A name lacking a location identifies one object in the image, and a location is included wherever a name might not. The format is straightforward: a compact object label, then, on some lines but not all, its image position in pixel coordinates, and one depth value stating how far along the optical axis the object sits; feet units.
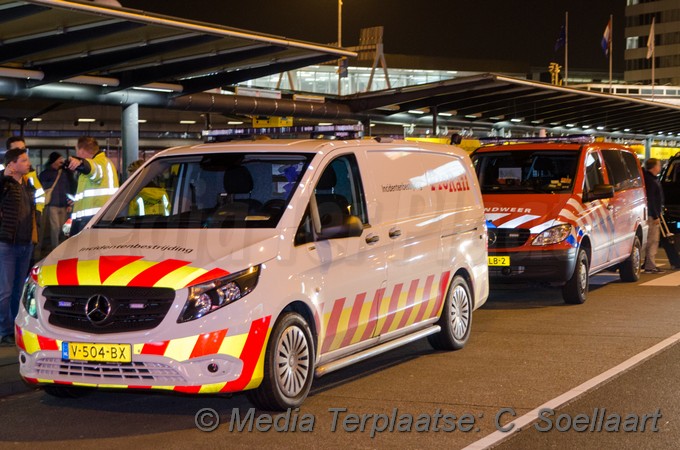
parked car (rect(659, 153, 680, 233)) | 65.83
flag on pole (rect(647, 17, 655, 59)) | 206.66
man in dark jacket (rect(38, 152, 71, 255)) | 56.59
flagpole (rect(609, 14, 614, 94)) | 186.02
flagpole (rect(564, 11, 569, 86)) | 173.45
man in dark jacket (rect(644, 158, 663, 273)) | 60.34
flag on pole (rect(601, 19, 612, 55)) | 186.19
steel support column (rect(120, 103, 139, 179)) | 70.59
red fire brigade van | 45.91
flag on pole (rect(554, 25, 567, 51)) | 173.47
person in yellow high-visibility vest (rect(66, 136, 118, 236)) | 37.24
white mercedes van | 23.86
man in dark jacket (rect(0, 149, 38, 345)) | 34.12
